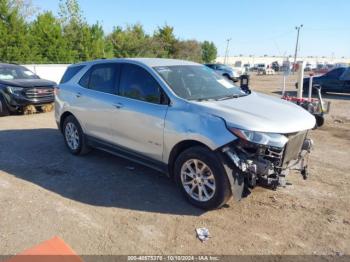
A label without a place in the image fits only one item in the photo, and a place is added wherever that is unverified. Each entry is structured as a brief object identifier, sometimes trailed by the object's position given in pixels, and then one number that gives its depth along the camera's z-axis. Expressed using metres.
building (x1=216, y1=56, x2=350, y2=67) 111.88
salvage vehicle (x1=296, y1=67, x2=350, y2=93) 17.84
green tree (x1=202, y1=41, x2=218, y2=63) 64.06
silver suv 4.10
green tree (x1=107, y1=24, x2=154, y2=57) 35.25
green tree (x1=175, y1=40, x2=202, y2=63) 44.92
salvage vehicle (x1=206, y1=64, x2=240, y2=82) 28.71
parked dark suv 10.80
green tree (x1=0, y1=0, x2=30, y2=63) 20.78
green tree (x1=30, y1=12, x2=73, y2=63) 22.28
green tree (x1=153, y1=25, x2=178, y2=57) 42.75
